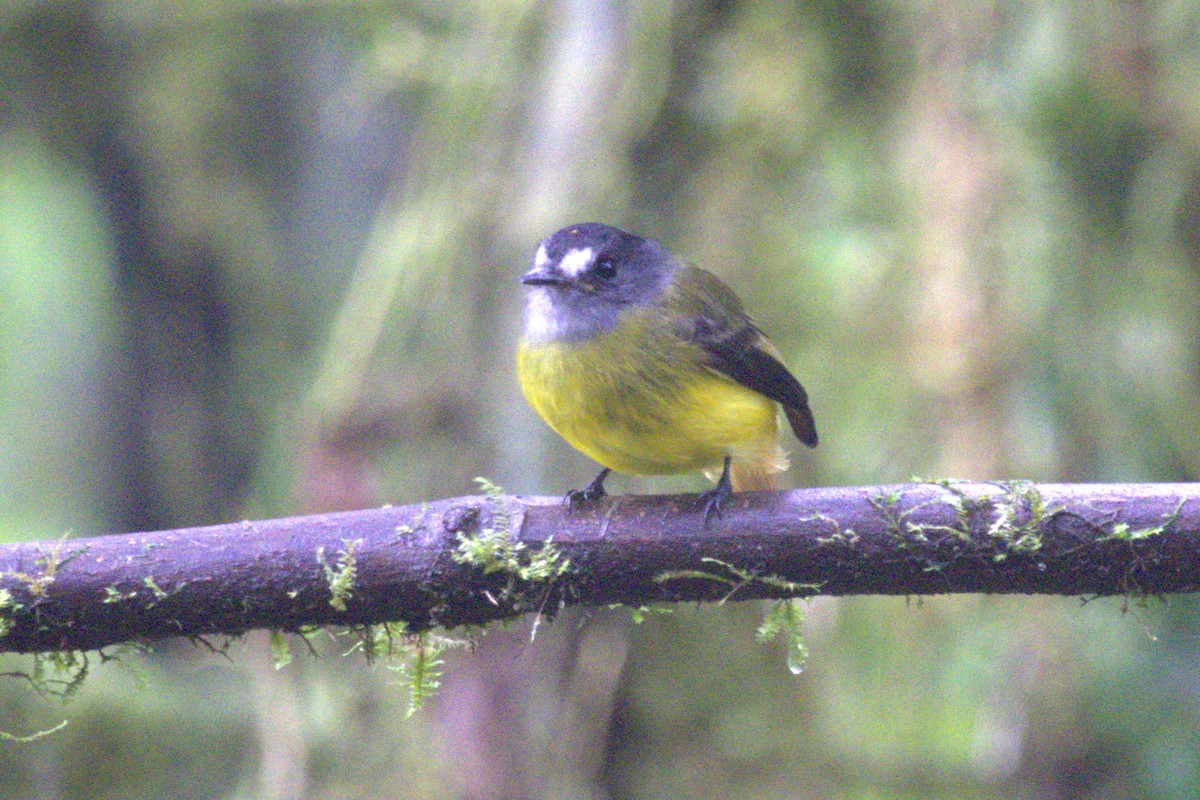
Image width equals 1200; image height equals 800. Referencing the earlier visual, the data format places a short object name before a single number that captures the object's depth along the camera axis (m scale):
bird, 6.30
